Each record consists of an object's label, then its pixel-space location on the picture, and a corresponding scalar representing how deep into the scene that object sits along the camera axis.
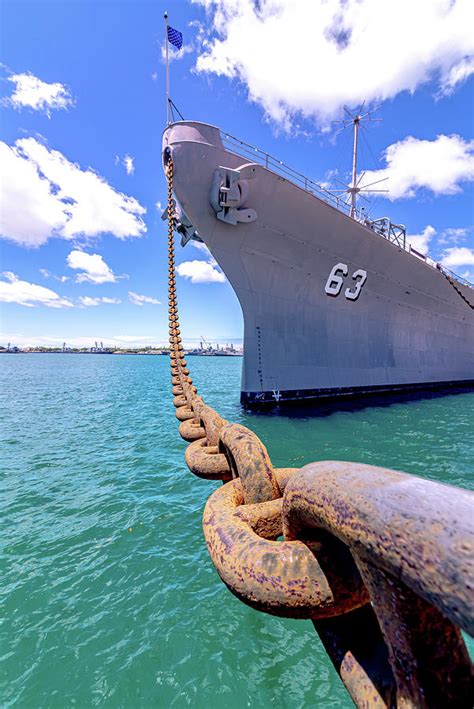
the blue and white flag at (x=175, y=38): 8.83
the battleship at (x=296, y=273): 9.91
